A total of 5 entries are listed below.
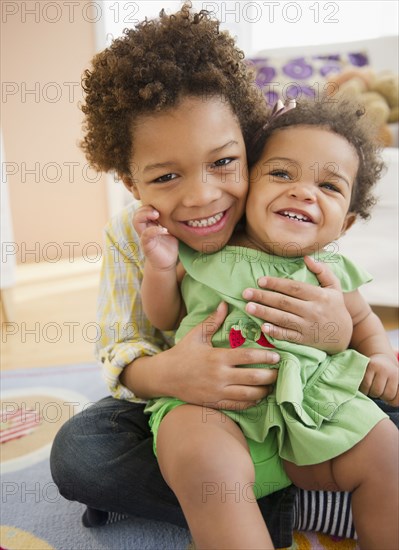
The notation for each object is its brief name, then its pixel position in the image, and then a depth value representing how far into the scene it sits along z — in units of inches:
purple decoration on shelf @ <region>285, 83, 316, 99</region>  78.4
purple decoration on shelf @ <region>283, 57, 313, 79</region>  87.0
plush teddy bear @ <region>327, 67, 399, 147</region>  75.8
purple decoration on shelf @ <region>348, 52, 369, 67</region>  86.4
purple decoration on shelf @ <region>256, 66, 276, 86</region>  87.6
